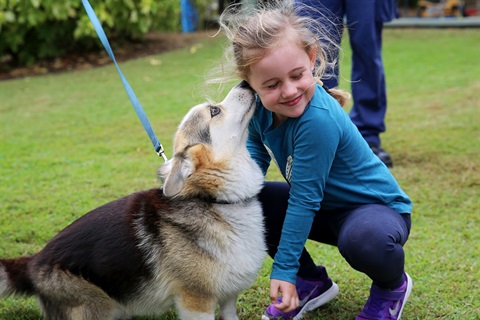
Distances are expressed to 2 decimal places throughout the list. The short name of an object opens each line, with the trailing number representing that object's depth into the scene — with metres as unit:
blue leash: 3.19
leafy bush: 11.15
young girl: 2.69
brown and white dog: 2.78
